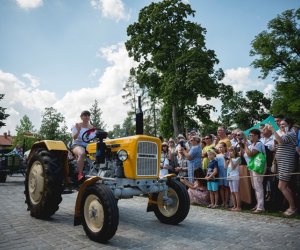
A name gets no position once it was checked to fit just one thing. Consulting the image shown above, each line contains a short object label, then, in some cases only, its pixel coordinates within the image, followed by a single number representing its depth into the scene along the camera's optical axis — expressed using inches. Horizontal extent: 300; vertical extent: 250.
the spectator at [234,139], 341.1
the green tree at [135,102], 1717.5
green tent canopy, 432.9
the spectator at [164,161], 372.5
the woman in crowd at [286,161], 248.1
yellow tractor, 170.9
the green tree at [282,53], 1290.6
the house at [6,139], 3257.1
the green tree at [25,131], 1985.6
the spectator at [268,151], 286.5
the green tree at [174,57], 959.0
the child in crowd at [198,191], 320.8
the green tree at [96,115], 2839.6
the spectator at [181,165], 368.4
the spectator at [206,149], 344.6
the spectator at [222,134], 352.8
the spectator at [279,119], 263.8
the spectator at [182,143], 377.7
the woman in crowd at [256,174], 268.9
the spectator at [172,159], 379.9
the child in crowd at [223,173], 301.4
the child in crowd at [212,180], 301.4
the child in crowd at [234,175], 282.2
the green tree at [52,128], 2159.2
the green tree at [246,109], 2500.0
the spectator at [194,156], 335.0
